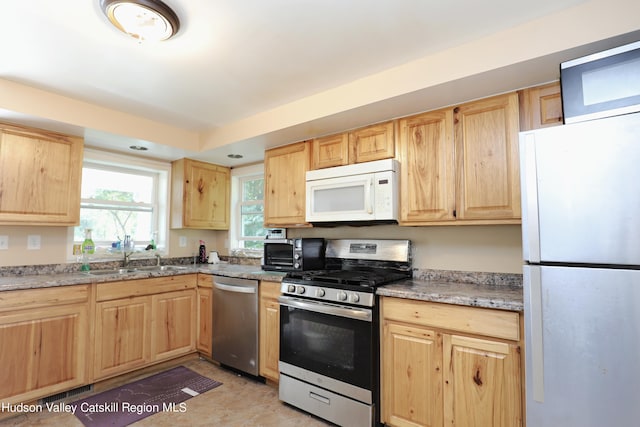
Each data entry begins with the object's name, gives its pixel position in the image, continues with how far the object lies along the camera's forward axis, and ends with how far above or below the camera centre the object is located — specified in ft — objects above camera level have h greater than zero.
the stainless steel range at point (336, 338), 6.57 -2.27
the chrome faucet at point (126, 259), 10.84 -0.87
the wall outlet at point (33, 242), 9.12 -0.26
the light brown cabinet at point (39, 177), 8.11 +1.45
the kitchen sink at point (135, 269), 9.89 -1.18
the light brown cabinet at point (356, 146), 8.00 +2.23
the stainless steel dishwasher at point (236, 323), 8.89 -2.53
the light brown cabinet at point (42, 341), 7.14 -2.49
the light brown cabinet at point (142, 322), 8.54 -2.53
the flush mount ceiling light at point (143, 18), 4.84 +3.31
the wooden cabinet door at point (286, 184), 9.57 +1.48
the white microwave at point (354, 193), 7.59 +0.99
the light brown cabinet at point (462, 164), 6.38 +1.43
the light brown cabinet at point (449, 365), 5.34 -2.33
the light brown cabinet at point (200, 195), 11.90 +1.42
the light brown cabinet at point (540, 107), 6.01 +2.35
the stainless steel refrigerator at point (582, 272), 3.97 -0.50
